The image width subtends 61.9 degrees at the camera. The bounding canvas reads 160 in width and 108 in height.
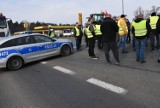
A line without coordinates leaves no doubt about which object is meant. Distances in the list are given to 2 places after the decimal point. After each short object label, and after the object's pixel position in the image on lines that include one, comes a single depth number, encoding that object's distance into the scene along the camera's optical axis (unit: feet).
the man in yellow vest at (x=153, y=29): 19.56
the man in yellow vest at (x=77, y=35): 26.93
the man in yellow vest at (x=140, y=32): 15.85
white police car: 18.73
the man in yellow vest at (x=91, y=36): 19.92
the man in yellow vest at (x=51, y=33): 34.38
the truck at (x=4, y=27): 32.46
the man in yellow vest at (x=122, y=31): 20.06
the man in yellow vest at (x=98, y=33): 24.12
